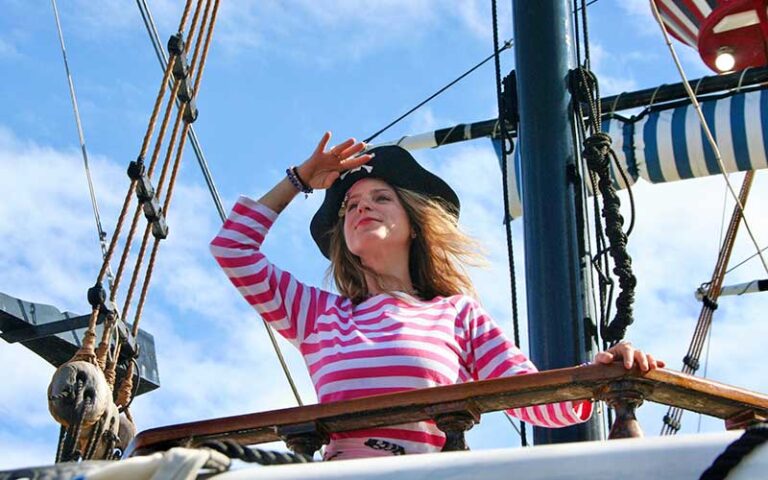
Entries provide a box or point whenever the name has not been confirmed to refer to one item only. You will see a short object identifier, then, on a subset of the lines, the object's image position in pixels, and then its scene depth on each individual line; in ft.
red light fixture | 25.09
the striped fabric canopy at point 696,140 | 26.68
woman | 7.91
